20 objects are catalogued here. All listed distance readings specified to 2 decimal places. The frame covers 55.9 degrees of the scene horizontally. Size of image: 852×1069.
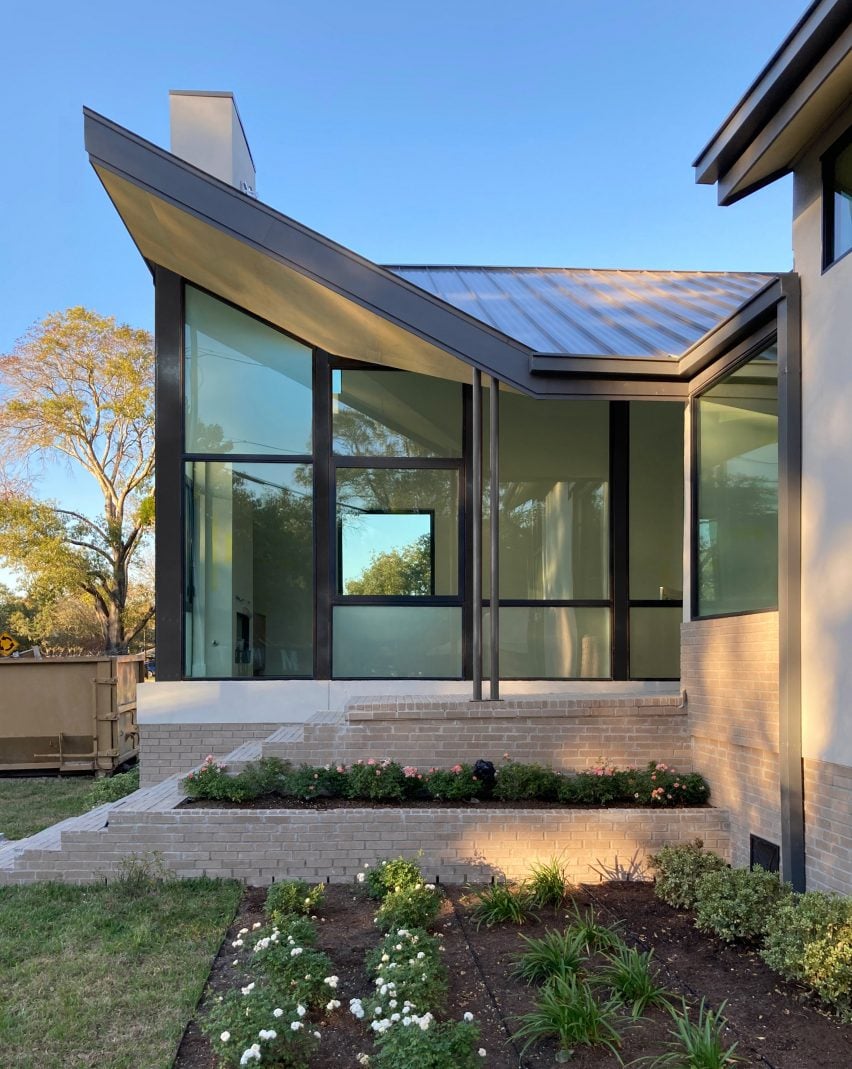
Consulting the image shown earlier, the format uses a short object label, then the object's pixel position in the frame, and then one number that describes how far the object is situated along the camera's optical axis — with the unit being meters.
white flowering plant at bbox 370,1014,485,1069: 2.81
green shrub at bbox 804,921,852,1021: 3.48
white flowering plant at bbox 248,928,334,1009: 3.55
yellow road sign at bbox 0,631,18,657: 15.32
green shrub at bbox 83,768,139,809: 7.73
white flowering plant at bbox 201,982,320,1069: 2.91
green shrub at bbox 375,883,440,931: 4.42
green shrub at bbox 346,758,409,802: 6.04
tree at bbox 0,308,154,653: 23.42
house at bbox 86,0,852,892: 6.07
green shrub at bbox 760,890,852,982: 3.66
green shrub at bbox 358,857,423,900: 4.87
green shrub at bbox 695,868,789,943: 4.24
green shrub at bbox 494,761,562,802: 6.08
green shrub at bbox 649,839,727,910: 4.84
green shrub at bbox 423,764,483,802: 6.05
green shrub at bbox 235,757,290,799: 6.04
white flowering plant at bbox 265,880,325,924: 4.62
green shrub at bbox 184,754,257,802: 5.95
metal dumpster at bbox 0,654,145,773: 10.74
